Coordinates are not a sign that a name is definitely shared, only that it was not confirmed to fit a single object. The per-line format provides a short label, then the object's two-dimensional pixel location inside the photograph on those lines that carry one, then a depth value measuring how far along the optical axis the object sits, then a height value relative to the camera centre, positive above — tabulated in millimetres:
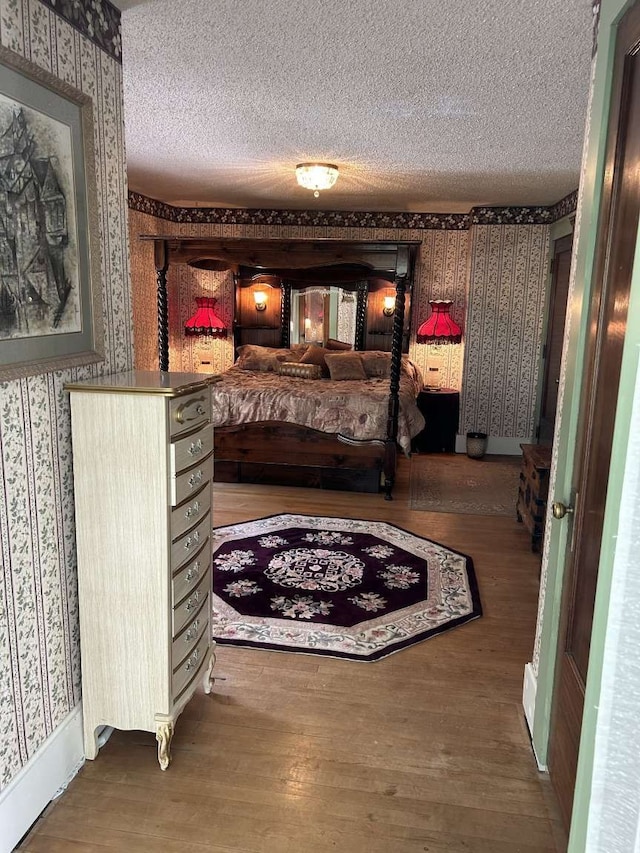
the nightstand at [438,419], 6531 -991
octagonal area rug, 2914 -1435
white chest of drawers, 1875 -696
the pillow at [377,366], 6219 -430
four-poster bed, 4953 -880
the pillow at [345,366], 6023 -431
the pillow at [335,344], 6742 -245
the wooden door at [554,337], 5723 -87
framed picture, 1641 +252
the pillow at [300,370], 6004 -478
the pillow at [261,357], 6395 -386
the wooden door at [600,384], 1502 -145
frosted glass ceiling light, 4316 +1013
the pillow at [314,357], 6402 -369
